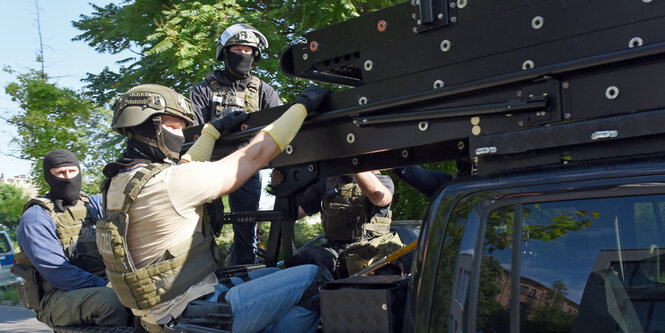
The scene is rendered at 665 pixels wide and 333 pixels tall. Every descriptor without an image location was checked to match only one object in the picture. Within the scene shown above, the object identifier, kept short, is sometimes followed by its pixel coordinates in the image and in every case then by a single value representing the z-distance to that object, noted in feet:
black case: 7.27
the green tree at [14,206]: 39.86
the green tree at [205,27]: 25.20
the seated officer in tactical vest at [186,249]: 9.04
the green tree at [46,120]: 36.91
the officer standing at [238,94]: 15.35
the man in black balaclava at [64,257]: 11.62
